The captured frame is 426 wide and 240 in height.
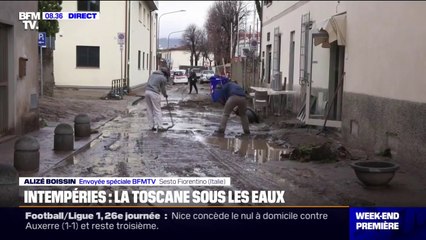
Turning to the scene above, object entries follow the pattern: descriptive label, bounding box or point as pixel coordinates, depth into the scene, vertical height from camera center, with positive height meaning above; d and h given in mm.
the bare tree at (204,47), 84688 +2890
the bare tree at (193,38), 93125 +4552
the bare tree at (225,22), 61469 +4965
